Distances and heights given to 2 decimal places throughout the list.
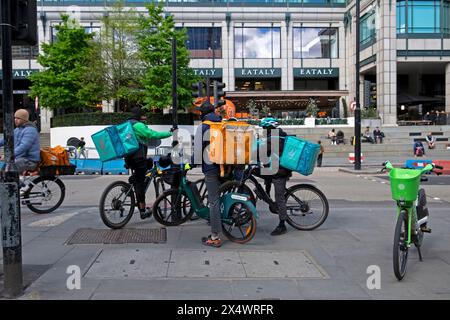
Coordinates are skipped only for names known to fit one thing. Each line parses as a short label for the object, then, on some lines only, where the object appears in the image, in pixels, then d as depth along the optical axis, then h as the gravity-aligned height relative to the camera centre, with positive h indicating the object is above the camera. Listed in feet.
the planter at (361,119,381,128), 124.06 +2.53
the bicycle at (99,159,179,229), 24.54 -2.94
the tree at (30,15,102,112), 106.32 +13.57
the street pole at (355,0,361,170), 67.82 +1.00
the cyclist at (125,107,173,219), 24.94 -1.09
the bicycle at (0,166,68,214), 29.21 -3.04
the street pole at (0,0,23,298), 15.17 -1.83
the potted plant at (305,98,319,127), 124.57 +5.28
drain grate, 22.72 -4.66
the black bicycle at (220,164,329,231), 24.57 -3.48
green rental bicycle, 16.98 -2.61
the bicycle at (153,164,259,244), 21.90 -3.45
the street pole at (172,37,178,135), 33.36 +2.82
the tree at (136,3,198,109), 103.60 +14.82
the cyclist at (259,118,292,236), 23.82 -1.94
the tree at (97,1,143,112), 105.40 +16.09
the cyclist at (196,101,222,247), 21.35 -2.17
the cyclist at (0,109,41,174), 27.58 -0.31
